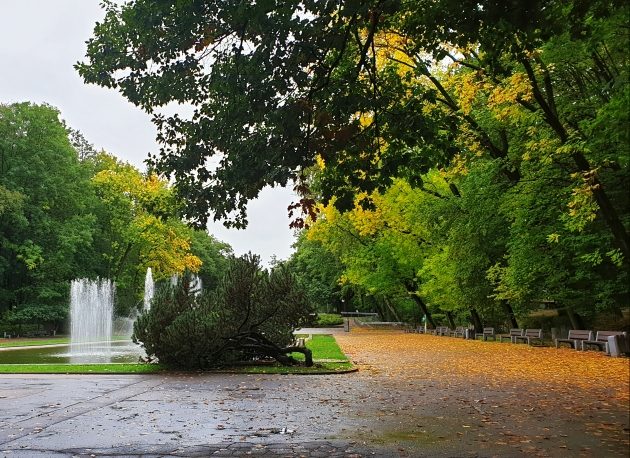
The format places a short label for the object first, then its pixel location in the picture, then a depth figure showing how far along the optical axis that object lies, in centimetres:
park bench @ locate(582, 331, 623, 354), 1764
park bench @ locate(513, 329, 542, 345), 2286
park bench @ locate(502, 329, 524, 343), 2470
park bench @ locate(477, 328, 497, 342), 2888
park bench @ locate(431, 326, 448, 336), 3716
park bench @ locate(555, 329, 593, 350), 1867
